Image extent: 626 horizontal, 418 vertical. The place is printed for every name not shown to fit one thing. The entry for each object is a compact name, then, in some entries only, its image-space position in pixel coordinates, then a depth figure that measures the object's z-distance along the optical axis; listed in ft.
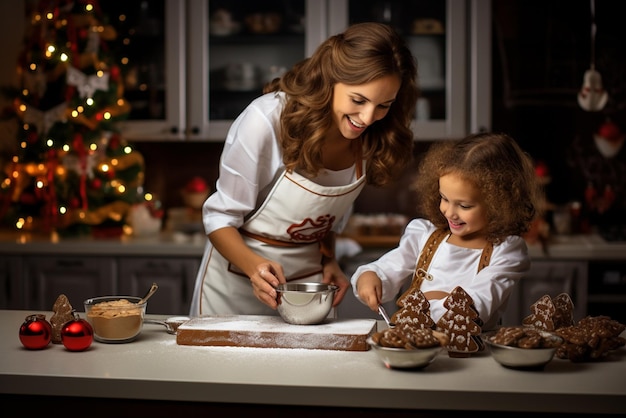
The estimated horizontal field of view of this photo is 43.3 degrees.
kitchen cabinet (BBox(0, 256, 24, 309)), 10.98
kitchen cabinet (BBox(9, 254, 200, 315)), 10.77
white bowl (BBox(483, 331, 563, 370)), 4.34
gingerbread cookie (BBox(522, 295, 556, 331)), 5.03
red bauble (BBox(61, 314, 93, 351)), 4.78
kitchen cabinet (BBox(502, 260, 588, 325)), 10.36
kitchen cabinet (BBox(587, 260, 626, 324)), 10.33
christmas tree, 11.10
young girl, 5.44
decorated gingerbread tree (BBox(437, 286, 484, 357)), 4.73
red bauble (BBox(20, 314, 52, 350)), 4.82
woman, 5.82
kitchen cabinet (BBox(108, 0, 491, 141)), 11.50
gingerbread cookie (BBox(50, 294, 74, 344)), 5.03
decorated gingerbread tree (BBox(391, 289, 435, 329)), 4.92
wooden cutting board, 4.86
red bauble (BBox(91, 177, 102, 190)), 11.16
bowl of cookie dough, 4.97
